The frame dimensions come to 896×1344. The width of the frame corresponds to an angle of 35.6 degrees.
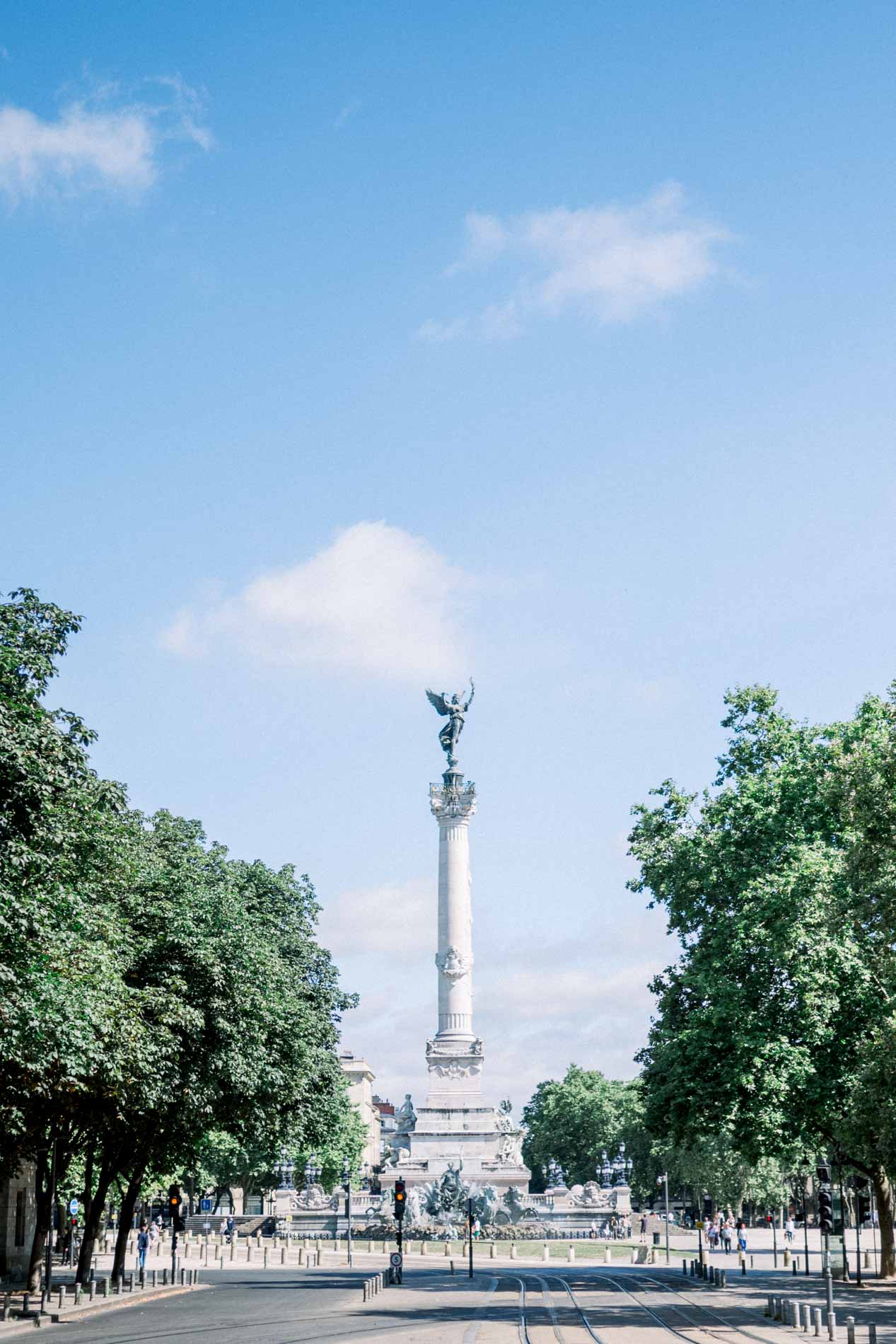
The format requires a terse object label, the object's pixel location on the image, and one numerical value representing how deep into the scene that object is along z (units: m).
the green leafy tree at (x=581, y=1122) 133.00
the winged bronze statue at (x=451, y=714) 96.38
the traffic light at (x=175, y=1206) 49.38
